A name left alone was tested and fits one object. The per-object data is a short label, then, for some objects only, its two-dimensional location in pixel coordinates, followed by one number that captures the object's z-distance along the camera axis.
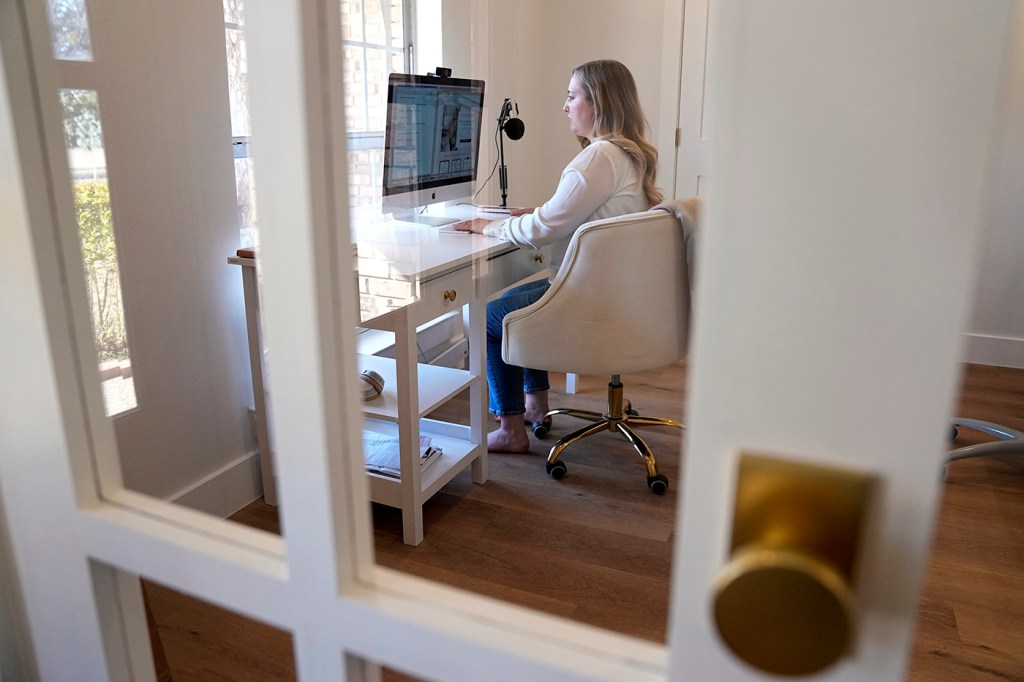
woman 2.37
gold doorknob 0.27
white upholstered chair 2.11
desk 1.98
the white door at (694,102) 3.59
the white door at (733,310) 0.27
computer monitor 2.36
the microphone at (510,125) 3.17
